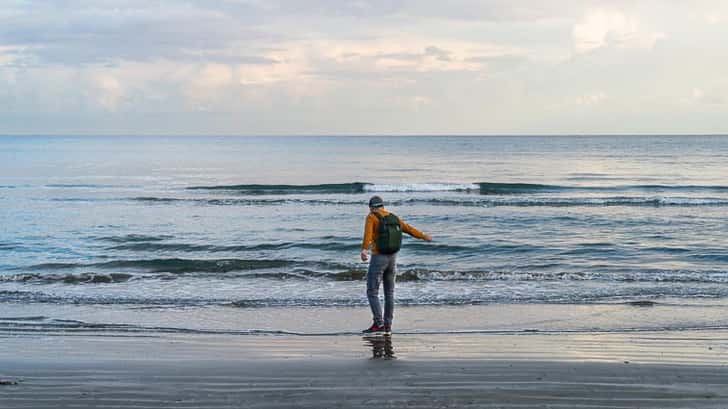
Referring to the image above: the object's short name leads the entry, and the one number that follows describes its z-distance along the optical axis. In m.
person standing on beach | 9.05
